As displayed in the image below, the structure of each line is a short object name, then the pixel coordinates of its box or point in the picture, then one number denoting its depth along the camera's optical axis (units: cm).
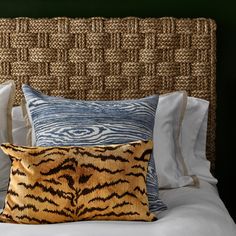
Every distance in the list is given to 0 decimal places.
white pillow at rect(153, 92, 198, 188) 269
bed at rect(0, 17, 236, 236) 301
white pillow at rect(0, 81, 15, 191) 261
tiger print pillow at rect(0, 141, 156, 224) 219
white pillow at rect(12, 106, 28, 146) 278
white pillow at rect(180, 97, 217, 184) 288
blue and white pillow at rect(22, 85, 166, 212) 243
